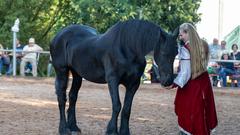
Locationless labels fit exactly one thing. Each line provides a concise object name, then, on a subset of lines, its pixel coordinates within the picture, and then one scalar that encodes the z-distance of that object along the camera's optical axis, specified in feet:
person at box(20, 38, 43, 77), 64.03
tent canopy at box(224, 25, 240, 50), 80.14
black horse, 21.12
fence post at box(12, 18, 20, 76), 64.48
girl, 20.93
